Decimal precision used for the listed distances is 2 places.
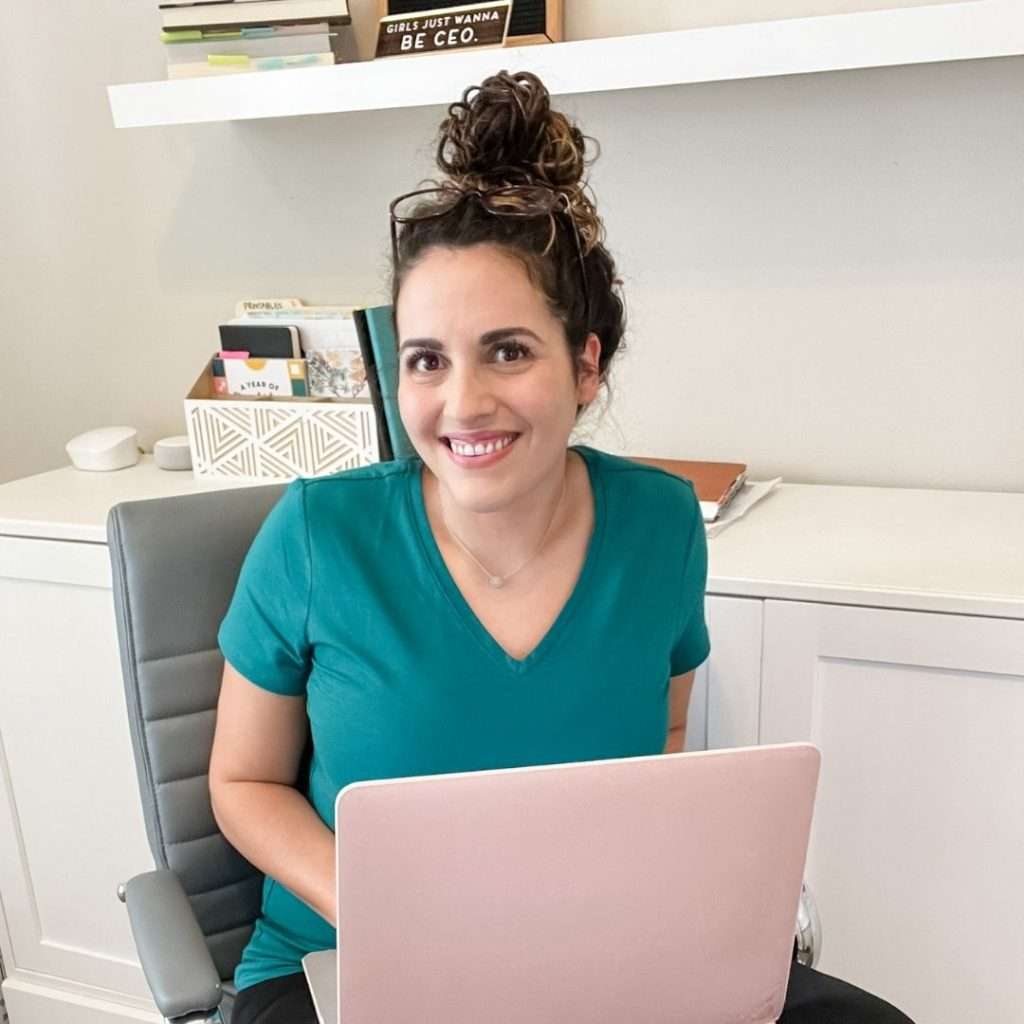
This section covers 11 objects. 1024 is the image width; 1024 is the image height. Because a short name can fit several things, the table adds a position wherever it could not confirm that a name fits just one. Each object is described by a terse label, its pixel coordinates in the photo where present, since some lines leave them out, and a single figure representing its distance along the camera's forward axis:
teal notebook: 1.37
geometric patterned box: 1.63
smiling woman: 0.94
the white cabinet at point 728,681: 1.28
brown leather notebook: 1.46
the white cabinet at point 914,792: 1.22
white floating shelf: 1.25
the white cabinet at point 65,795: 1.57
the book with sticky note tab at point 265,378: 1.73
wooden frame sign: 1.50
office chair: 1.07
